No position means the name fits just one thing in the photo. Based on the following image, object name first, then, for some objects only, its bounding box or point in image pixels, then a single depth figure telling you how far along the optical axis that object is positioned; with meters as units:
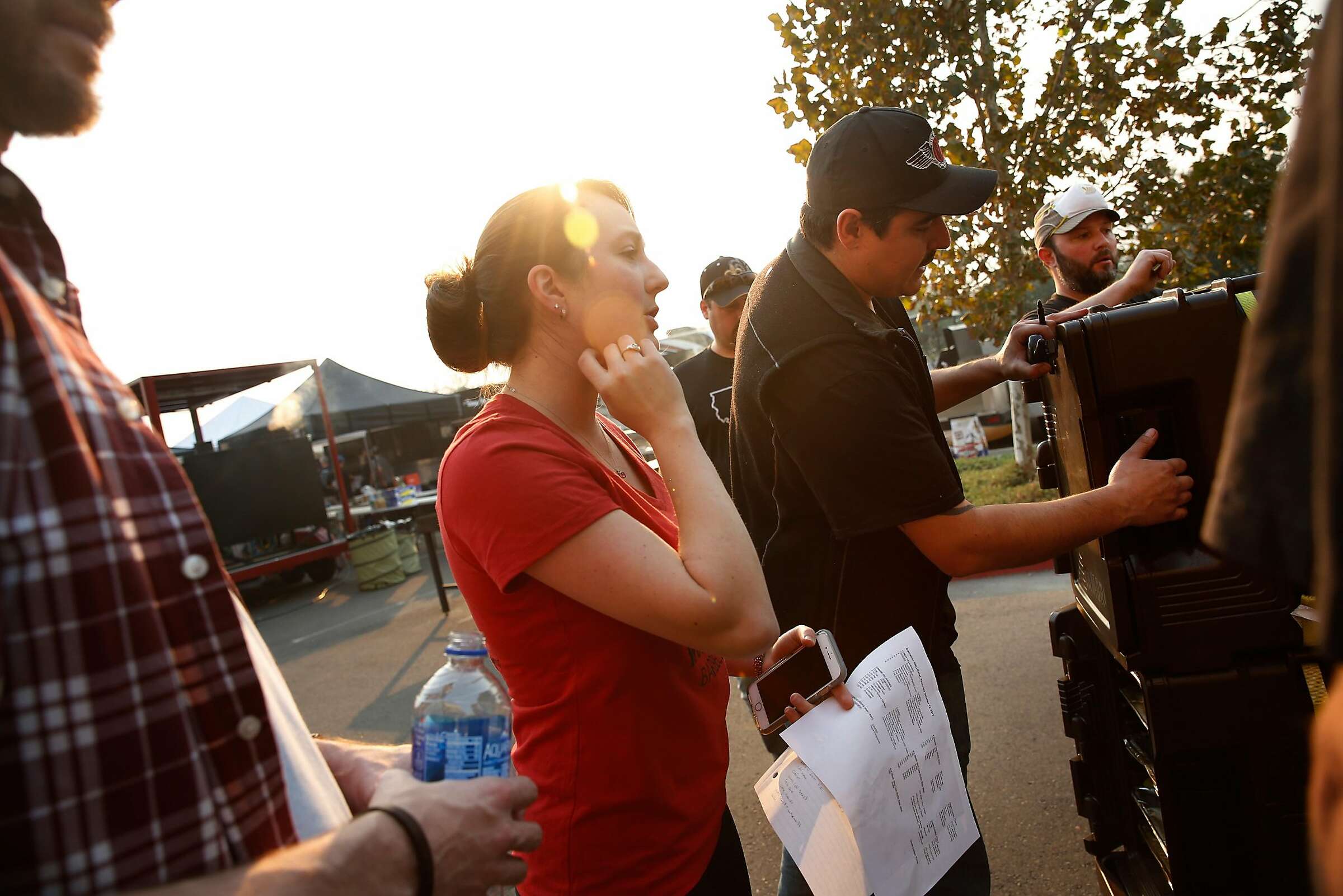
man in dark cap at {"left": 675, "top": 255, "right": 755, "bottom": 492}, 4.21
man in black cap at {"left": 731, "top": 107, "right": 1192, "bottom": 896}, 1.76
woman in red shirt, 1.31
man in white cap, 4.16
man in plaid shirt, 0.67
